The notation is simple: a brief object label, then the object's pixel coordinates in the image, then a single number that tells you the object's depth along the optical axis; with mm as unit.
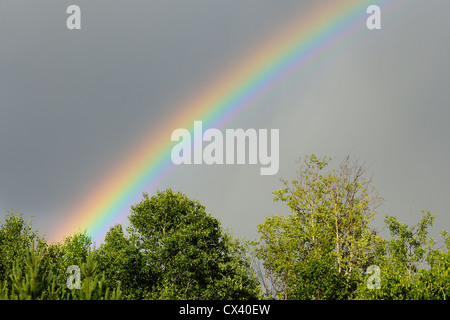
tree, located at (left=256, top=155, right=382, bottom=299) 50719
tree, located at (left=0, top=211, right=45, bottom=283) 63031
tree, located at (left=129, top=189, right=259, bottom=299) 46594
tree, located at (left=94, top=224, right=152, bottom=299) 46656
